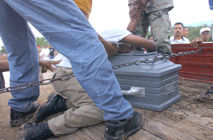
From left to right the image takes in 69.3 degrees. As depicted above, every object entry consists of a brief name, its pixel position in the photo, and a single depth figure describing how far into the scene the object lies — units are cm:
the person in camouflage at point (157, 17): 212
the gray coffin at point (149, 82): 127
